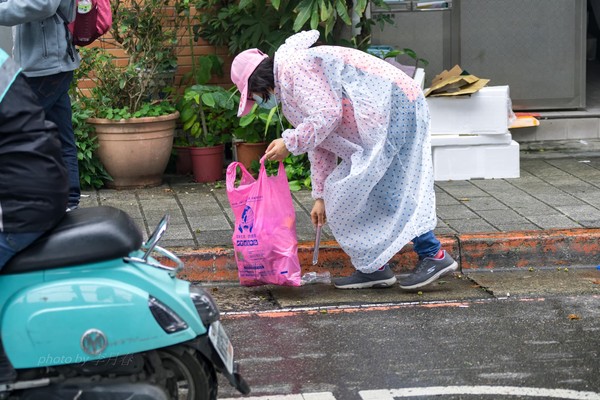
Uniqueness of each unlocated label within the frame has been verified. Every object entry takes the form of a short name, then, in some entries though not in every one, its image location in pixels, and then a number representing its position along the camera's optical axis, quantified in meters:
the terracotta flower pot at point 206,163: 15.98
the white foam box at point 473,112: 15.92
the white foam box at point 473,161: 15.91
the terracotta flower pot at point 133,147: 15.19
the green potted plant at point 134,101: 15.24
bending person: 10.50
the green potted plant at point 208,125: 15.79
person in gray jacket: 11.32
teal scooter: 6.81
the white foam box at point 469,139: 15.86
